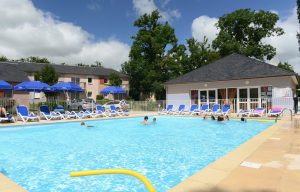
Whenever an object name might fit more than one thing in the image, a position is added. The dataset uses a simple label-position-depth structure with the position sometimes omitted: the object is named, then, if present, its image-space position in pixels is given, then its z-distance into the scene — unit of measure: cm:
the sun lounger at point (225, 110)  2012
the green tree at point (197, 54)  4322
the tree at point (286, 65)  5055
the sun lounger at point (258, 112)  1956
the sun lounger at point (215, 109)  2128
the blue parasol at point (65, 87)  2176
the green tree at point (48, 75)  3603
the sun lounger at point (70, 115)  1933
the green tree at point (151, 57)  4238
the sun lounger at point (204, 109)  2237
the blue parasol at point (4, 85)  1862
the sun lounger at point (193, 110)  2284
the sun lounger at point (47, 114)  1853
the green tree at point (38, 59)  6956
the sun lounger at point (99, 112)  2124
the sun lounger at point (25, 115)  1691
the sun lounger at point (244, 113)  2005
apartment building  4006
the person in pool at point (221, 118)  1739
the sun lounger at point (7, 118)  1560
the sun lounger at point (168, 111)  2446
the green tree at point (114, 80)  4447
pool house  2150
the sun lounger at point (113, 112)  2236
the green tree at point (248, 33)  4291
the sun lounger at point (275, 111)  1877
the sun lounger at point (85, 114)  2014
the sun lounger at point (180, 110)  2388
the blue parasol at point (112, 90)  3125
